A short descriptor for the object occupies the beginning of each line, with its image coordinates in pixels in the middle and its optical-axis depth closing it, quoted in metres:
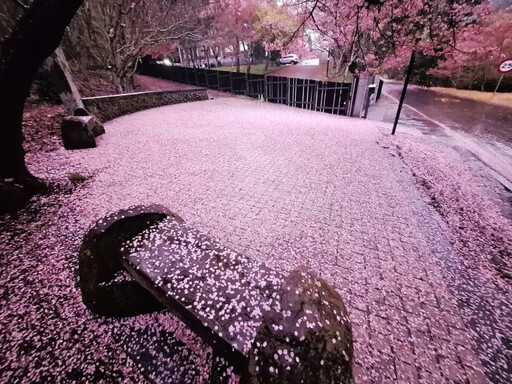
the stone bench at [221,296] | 1.12
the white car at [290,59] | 32.16
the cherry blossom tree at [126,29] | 12.82
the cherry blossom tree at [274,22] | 16.95
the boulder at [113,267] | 2.00
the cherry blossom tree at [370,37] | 12.58
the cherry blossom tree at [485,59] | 20.36
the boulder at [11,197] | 3.55
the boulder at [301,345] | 1.07
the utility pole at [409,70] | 7.10
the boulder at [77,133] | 6.28
